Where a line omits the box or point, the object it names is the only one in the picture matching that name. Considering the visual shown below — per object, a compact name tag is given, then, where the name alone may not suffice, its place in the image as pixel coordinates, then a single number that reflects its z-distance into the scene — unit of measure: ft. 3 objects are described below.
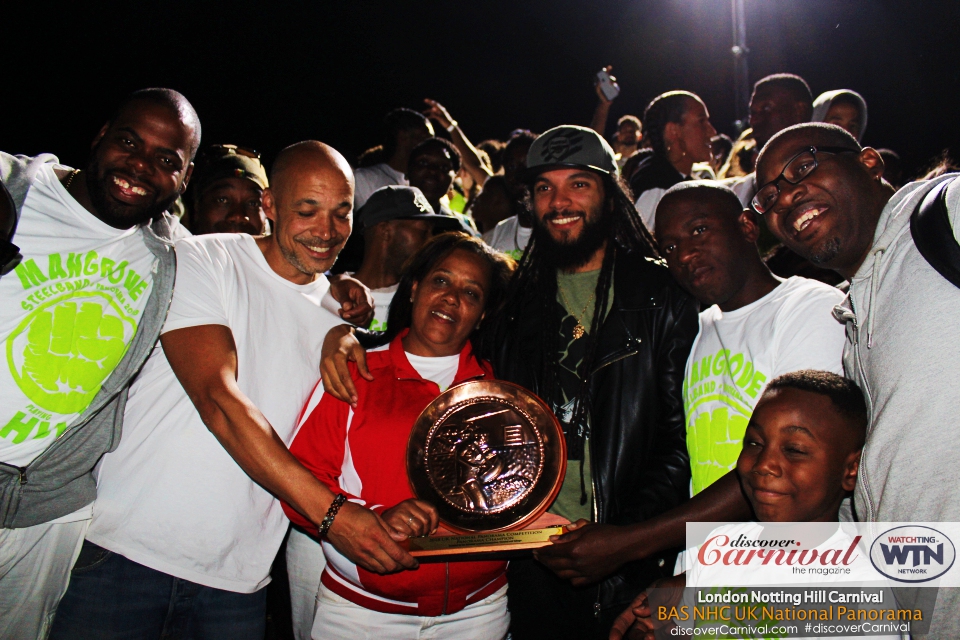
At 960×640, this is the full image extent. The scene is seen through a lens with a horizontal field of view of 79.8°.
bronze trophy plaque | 8.07
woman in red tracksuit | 7.81
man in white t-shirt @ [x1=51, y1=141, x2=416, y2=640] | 7.60
